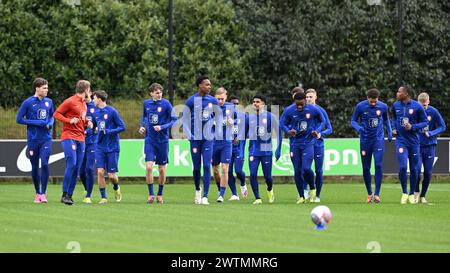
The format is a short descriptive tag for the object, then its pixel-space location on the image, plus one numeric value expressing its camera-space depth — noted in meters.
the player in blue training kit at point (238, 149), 22.62
